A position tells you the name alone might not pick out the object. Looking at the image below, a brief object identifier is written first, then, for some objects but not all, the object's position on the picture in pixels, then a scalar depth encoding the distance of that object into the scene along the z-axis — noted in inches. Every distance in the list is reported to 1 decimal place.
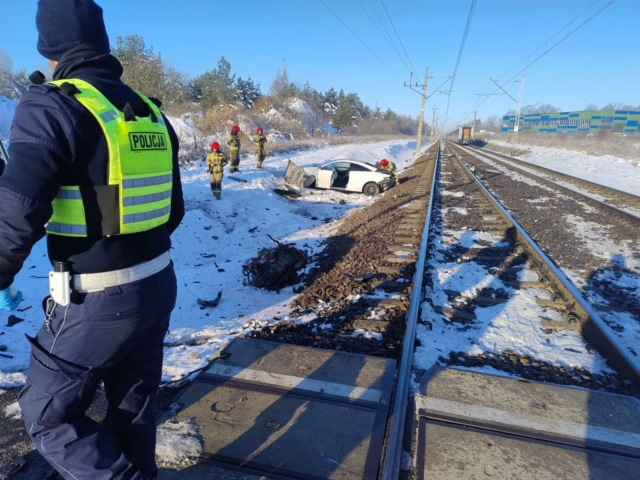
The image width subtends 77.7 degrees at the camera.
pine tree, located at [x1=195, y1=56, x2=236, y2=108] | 1716.3
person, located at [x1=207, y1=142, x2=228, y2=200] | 424.8
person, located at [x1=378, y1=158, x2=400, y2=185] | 609.4
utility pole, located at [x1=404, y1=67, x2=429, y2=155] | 1509.7
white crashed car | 575.5
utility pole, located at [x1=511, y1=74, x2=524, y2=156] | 1384.1
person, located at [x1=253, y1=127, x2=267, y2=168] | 630.5
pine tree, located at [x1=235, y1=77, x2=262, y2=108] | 1892.2
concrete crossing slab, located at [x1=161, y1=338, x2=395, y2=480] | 92.6
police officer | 56.1
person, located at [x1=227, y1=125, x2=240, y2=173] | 563.9
